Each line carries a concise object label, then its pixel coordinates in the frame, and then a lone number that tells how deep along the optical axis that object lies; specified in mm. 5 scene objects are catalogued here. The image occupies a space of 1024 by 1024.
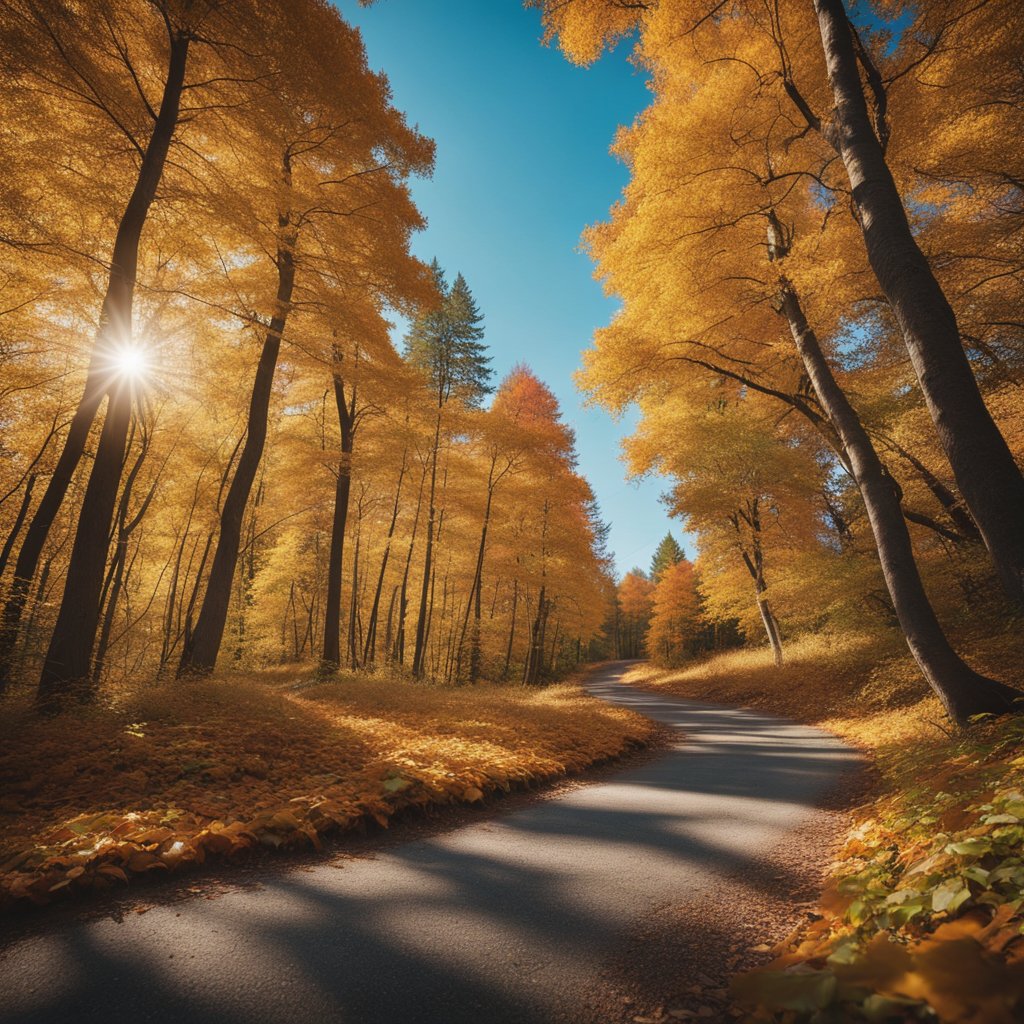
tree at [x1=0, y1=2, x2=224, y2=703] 5461
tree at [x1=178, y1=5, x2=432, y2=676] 6496
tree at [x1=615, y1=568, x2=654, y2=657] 58469
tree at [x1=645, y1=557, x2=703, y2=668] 37375
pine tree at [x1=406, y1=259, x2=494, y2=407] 20094
